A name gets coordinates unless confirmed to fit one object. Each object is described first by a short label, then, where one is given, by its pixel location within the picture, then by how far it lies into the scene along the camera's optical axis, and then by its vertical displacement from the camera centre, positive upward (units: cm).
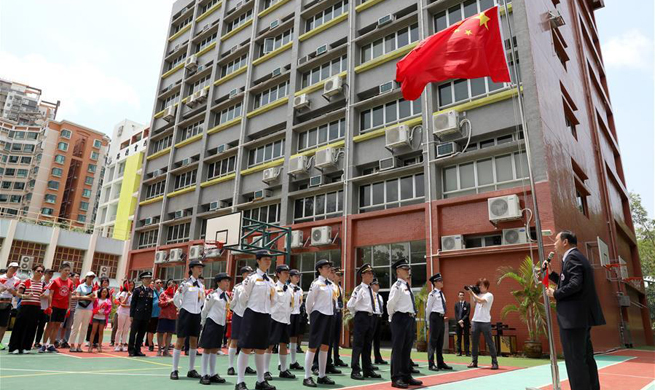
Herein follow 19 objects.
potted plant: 1212 +9
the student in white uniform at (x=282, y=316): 689 -18
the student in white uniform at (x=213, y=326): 646 -36
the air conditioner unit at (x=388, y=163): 1806 +615
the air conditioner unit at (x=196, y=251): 2498 +303
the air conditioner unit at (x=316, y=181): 2058 +604
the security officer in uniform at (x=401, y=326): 641 -28
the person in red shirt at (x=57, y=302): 970 -7
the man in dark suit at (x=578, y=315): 450 -3
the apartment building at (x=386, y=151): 1526 +736
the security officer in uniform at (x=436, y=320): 902 -24
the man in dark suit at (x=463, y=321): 1299 -34
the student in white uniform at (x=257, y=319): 567 -20
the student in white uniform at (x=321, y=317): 652 -18
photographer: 913 -14
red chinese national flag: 839 +524
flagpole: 525 +21
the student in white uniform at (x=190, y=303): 753 -1
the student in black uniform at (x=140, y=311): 1016 -24
